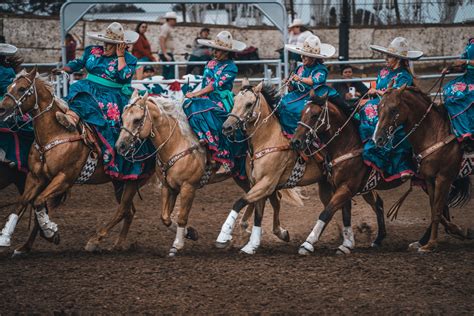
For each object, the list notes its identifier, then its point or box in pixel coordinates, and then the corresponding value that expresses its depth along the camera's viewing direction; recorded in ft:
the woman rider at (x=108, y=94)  59.47
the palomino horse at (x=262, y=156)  57.00
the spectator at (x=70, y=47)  106.70
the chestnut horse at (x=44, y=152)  56.34
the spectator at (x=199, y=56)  98.63
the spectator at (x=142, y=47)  102.42
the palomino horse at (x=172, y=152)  57.77
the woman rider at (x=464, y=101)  57.72
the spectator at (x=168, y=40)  104.22
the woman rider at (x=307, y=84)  59.00
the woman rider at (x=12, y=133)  58.49
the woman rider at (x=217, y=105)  59.93
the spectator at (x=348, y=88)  87.76
